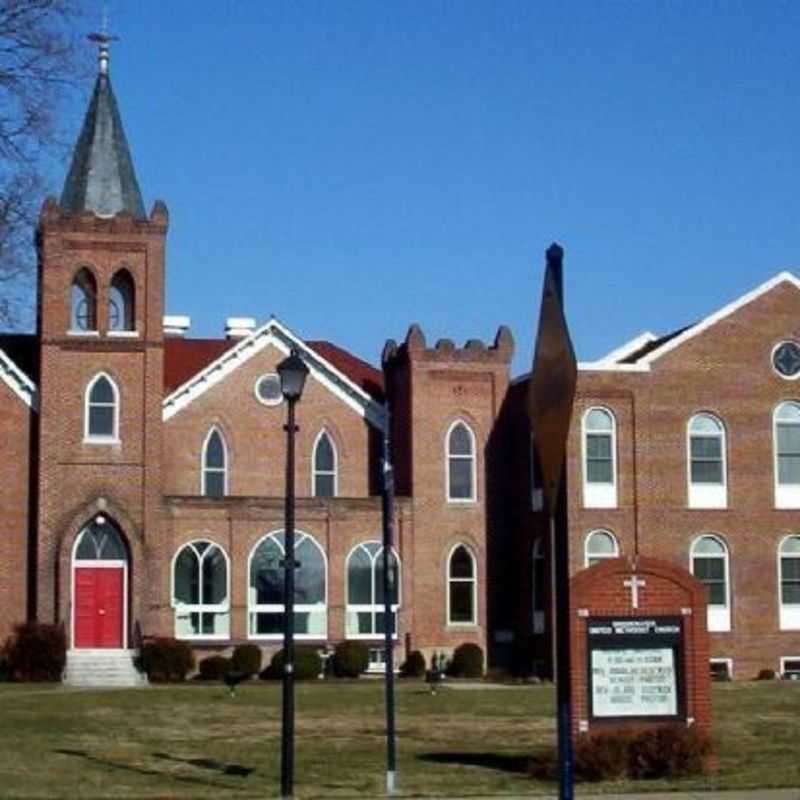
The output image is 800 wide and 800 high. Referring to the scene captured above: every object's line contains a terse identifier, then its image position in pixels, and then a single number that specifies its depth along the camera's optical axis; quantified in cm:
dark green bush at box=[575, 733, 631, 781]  2141
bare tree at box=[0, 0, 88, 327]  2245
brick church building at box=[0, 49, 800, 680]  4853
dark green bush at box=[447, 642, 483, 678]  5022
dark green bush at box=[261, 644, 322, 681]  4806
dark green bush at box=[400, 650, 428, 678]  5006
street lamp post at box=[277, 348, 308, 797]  2075
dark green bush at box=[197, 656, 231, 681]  4825
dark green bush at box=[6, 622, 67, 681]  4622
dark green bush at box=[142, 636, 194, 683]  4722
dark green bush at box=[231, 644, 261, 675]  4816
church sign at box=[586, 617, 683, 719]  2192
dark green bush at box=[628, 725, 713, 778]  2158
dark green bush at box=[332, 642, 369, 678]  4900
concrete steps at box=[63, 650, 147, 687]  4653
